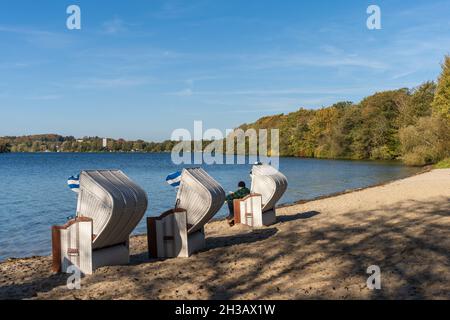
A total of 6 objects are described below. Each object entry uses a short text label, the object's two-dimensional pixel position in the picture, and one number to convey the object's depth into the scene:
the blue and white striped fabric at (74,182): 9.06
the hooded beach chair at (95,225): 8.14
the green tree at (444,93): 49.03
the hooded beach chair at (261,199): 13.57
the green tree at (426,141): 55.34
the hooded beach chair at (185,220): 9.59
